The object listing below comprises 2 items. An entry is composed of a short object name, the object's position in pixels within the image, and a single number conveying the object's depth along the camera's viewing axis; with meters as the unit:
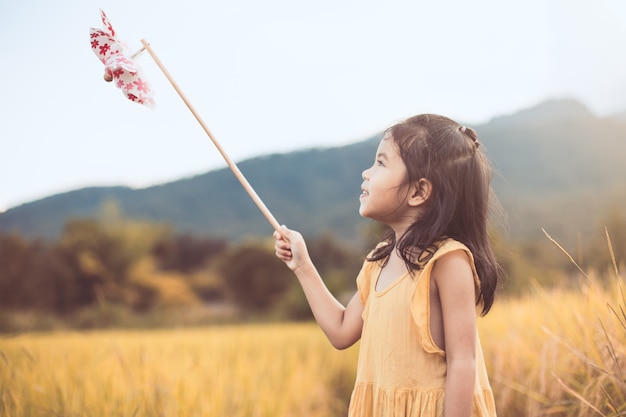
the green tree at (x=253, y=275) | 17.23
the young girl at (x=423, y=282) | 1.63
